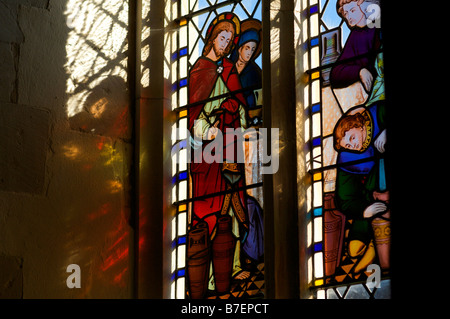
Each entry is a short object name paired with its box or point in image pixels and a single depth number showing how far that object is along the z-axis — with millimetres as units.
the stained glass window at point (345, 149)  4020
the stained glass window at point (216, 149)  4586
